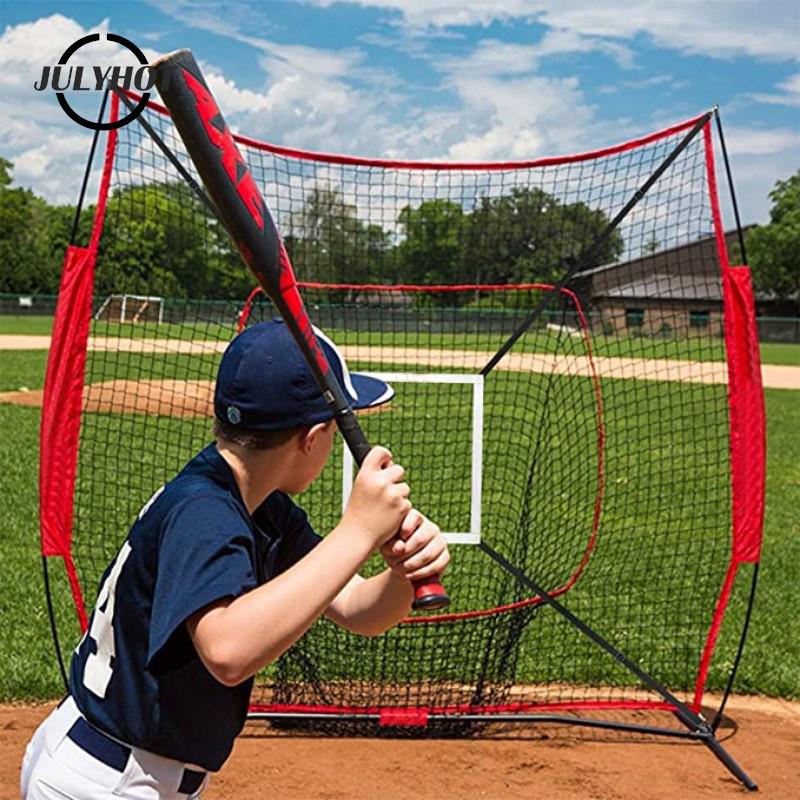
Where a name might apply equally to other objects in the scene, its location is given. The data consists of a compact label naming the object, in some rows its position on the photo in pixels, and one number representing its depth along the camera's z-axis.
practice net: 4.72
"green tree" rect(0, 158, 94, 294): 62.03
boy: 2.14
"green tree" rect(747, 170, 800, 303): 63.47
